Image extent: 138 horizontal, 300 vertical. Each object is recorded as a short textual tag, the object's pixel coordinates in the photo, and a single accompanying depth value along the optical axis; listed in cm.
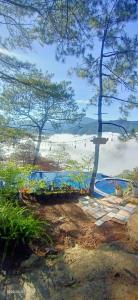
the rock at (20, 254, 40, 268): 151
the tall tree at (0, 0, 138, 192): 213
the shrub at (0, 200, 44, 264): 163
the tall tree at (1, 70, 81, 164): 604
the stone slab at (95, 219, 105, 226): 234
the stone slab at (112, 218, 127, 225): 244
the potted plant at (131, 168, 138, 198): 359
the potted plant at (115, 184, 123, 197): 394
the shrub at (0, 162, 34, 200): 251
